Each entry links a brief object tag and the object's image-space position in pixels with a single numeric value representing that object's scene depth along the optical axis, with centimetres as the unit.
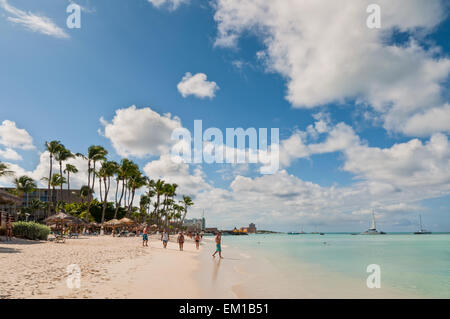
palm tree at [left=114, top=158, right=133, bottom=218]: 6047
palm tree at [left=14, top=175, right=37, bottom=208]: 6969
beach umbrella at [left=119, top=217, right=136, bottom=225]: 4584
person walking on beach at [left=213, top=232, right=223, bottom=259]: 1979
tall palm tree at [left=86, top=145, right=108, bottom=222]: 5459
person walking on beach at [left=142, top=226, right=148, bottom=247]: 2812
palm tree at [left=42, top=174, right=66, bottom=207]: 6594
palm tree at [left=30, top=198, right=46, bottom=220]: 8975
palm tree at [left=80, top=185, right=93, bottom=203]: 8169
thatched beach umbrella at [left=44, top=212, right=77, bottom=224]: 3104
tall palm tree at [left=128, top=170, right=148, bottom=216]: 6488
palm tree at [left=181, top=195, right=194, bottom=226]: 11525
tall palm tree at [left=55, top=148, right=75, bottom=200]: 5228
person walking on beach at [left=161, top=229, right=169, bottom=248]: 2725
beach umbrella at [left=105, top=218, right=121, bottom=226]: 4564
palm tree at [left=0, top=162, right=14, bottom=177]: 2746
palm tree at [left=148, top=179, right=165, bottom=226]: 7675
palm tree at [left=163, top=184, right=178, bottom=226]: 8054
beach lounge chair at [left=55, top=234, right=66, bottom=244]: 2584
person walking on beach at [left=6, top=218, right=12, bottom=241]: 2129
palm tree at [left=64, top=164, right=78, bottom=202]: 6712
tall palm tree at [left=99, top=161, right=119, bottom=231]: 5852
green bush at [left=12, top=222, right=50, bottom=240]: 2393
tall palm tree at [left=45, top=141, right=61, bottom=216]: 5179
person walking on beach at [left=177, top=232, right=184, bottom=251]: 2662
